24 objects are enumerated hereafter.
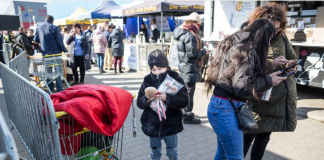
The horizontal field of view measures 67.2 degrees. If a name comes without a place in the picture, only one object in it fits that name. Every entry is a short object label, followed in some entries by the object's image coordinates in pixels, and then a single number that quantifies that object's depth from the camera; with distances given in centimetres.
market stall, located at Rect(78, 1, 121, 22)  1539
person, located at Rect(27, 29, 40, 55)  1123
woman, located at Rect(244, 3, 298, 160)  257
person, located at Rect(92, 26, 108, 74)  993
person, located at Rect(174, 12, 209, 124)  421
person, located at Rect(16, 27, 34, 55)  877
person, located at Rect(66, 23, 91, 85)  754
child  248
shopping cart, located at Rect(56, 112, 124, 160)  209
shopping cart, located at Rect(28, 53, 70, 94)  580
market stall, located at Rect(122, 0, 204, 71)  944
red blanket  195
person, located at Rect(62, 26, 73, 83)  792
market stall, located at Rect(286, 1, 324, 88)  569
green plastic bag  226
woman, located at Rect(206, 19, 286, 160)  197
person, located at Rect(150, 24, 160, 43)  1314
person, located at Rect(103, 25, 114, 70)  1035
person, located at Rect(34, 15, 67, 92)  665
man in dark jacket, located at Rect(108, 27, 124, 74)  955
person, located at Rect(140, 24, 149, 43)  1383
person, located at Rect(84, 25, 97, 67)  1229
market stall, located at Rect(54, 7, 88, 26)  2002
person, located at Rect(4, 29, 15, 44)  1386
